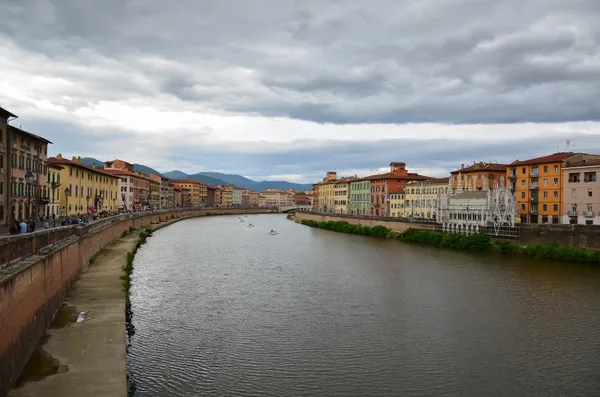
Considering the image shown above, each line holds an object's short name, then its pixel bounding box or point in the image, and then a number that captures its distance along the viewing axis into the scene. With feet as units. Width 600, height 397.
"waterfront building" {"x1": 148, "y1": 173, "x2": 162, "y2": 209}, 396.26
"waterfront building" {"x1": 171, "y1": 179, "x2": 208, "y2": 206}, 607.37
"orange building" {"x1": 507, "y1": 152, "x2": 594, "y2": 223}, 174.29
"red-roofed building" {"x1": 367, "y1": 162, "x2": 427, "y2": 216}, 291.79
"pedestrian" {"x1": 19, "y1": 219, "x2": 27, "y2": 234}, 77.60
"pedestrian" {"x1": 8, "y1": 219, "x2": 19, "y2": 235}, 74.75
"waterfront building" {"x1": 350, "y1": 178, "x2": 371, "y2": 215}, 316.19
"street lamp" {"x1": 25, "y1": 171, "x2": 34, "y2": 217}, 81.50
